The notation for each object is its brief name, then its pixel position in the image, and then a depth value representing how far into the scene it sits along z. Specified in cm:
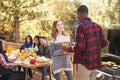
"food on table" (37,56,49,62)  437
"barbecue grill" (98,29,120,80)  320
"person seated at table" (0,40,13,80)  383
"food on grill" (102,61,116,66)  349
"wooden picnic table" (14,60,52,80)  418
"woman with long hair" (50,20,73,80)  356
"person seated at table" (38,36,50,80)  484
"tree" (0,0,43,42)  862
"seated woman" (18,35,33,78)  553
